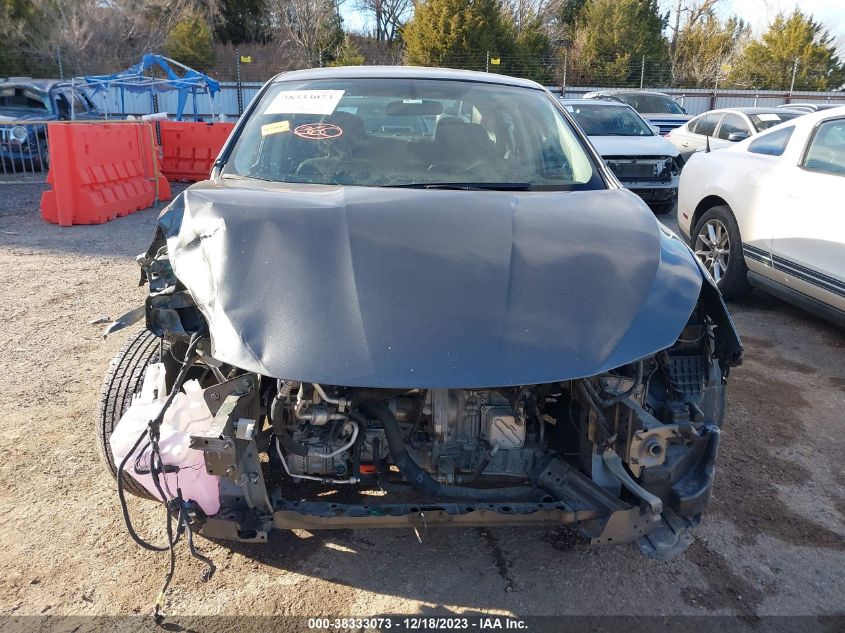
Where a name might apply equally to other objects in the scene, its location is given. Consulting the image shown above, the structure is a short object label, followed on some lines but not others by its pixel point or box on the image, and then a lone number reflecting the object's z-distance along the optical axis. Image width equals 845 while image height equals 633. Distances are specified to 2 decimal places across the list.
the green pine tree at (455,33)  28.00
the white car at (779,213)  4.52
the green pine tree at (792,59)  32.72
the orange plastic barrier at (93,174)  8.40
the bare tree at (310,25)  31.27
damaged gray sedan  2.04
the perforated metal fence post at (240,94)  23.09
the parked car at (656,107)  14.55
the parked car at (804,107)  11.33
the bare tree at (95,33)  27.19
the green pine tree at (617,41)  31.30
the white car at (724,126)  10.52
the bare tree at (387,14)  38.62
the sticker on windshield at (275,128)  3.31
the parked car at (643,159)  9.38
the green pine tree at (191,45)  29.56
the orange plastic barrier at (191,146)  12.25
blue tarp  15.64
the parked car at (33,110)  12.58
